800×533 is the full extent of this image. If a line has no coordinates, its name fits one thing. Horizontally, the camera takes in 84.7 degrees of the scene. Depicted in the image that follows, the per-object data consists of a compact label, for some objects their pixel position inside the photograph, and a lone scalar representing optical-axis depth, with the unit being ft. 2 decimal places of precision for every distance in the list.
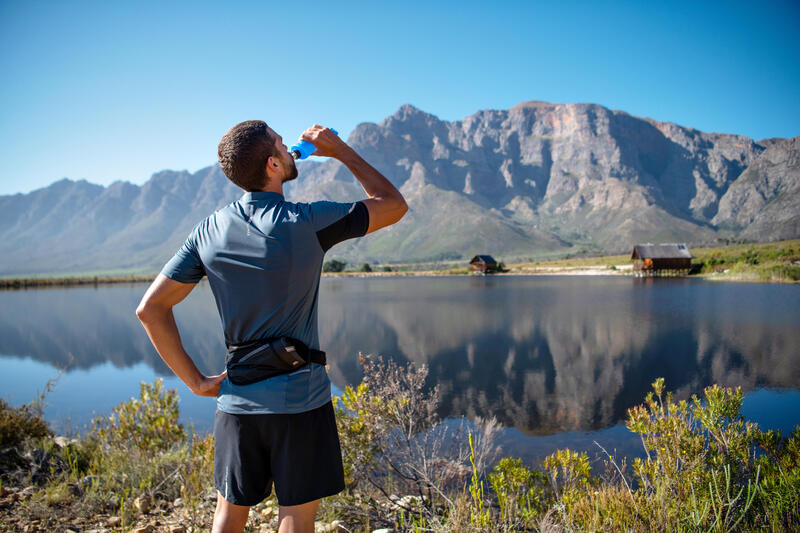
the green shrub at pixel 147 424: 17.22
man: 5.43
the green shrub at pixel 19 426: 16.49
